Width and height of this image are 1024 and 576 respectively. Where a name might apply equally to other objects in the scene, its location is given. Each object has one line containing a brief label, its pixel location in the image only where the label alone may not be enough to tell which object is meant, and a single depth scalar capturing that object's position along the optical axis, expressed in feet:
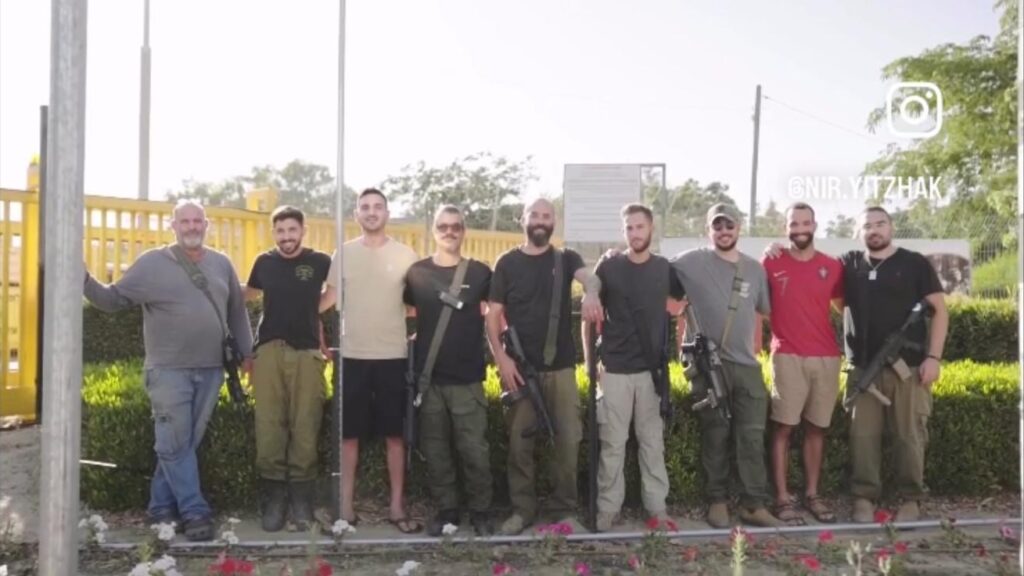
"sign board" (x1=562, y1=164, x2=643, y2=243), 27.99
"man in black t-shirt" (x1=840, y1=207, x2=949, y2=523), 18.04
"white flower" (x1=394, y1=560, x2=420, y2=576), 13.51
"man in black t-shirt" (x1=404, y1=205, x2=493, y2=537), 17.21
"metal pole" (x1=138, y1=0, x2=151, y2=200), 59.82
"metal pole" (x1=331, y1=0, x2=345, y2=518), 17.29
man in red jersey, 18.20
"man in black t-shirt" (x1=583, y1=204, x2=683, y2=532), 17.33
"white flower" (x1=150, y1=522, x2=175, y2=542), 15.43
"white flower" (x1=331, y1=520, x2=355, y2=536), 16.37
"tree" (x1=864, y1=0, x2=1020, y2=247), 64.44
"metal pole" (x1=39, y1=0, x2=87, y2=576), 11.13
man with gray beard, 17.17
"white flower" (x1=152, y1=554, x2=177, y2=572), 13.19
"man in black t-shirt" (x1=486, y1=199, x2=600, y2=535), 17.04
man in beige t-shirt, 17.48
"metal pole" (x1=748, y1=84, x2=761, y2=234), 79.82
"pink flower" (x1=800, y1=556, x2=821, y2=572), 13.53
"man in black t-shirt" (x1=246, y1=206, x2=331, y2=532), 17.57
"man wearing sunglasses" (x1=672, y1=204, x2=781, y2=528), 17.76
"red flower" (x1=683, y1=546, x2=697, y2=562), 14.74
